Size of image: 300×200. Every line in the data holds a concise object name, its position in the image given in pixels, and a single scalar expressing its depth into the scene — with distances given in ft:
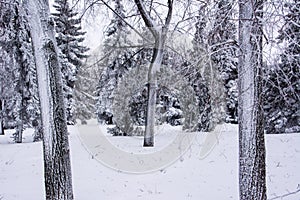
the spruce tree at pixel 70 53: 59.23
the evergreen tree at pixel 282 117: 53.47
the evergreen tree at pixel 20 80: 42.98
